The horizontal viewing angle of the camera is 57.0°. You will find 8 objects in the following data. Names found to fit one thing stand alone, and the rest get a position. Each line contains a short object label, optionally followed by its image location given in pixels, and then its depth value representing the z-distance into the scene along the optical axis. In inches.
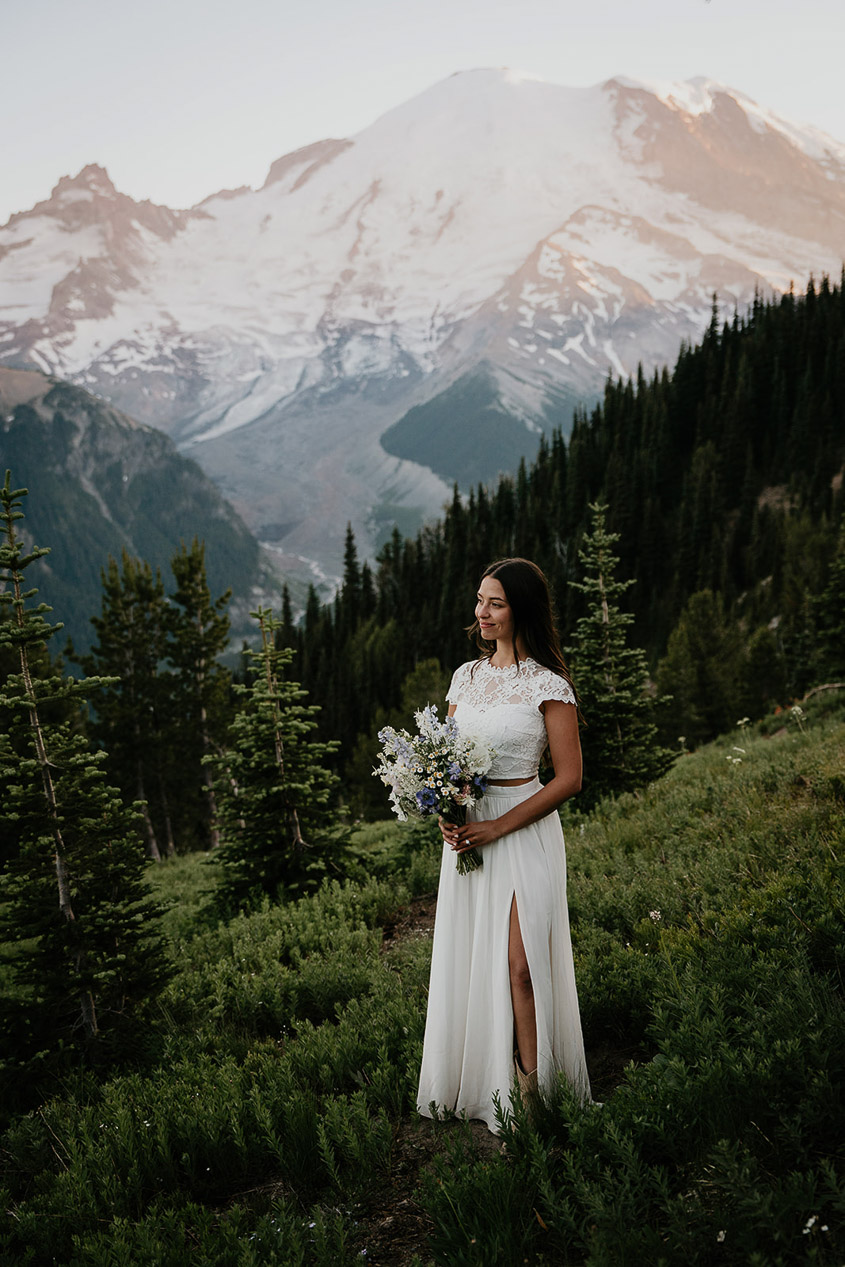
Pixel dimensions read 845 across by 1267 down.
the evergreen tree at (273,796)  403.5
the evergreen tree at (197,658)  1380.4
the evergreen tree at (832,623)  827.4
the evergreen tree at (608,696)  498.6
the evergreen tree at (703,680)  2285.9
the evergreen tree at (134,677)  1391.5
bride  165.2
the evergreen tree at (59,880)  245.3
